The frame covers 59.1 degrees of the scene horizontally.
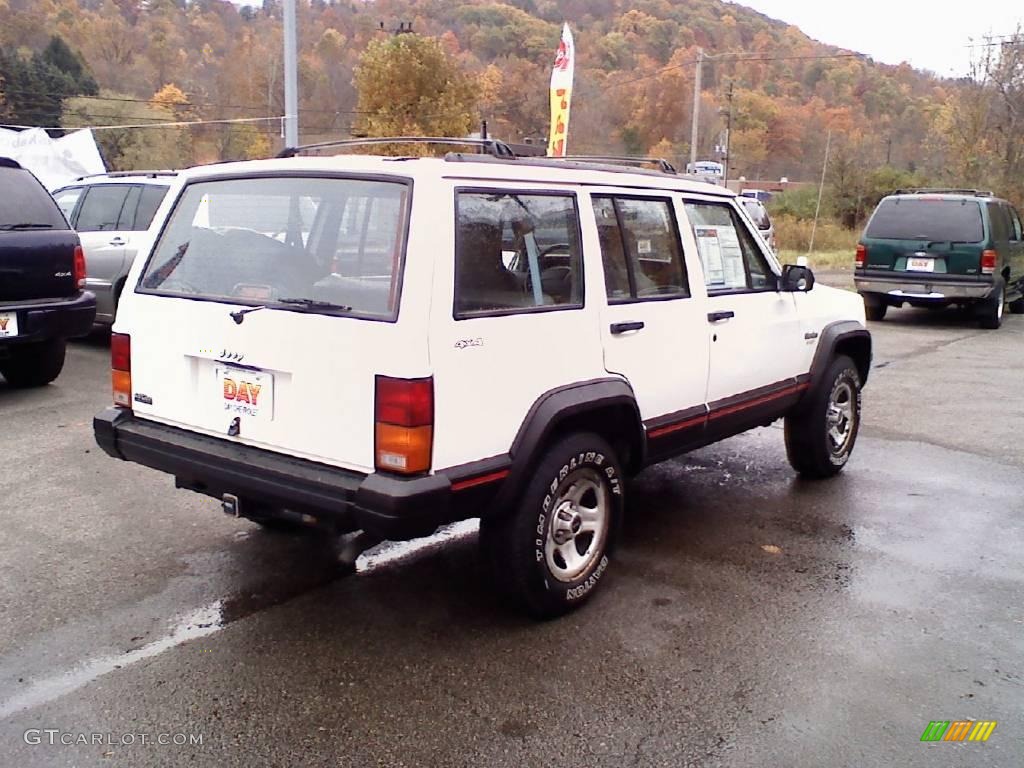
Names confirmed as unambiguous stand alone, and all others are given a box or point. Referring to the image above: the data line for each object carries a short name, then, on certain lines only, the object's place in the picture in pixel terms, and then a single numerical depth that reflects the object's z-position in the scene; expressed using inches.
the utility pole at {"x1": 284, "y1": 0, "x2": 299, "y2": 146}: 530.6
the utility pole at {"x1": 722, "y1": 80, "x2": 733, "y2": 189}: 1918.8
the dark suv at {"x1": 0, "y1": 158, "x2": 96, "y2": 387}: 269.1
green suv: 488.7
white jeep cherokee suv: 124.1
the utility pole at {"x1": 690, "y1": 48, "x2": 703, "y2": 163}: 1467.3
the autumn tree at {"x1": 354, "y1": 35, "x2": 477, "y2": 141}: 1005.8
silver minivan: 366.0
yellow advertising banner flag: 807.1
